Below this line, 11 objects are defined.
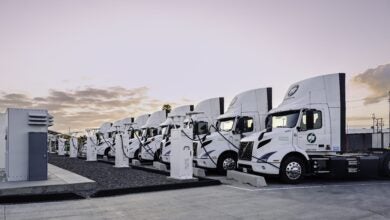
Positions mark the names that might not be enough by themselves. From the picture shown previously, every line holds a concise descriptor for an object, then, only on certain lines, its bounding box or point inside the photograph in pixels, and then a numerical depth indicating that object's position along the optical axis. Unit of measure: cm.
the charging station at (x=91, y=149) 2980
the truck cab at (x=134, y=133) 2947
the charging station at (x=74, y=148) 3600
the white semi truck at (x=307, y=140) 1405
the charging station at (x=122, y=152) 2231
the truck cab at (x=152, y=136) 2683
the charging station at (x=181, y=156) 1493
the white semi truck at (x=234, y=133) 1773
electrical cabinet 1352
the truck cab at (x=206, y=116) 2015
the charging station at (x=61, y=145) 4253
